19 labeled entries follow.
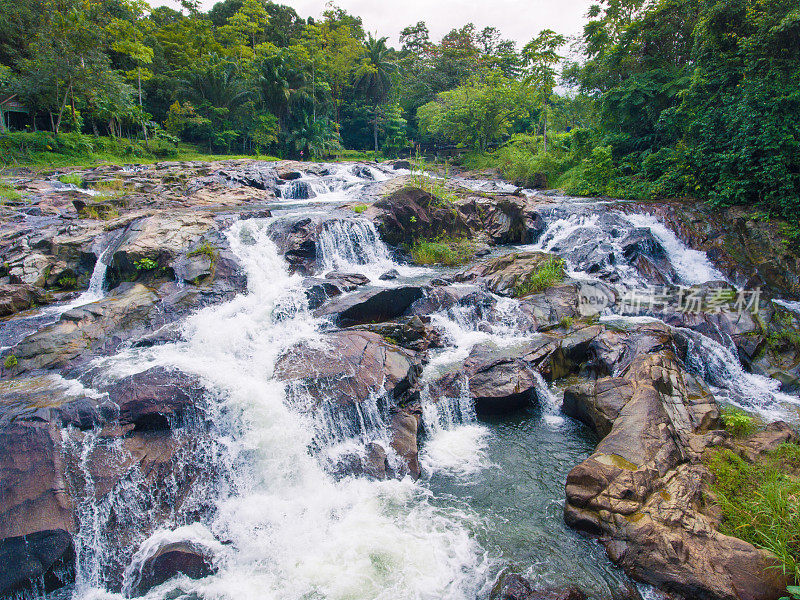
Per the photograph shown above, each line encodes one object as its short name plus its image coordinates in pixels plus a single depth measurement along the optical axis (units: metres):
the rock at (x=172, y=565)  4.62
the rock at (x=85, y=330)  7.13
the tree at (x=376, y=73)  37.59
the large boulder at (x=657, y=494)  4.07
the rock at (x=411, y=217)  13.77
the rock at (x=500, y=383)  7.44
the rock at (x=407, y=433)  6.29
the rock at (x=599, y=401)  6.63
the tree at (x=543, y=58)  23.48
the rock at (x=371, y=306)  8.96
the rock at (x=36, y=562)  4.23
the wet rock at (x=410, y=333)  8.51
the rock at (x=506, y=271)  10.88
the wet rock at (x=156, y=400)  5.69
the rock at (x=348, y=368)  6.69
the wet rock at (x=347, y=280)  10.32
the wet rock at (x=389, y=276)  11.88
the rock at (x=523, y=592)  4.23
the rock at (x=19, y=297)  8.84
